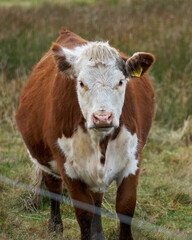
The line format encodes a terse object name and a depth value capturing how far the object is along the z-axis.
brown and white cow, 7.49
